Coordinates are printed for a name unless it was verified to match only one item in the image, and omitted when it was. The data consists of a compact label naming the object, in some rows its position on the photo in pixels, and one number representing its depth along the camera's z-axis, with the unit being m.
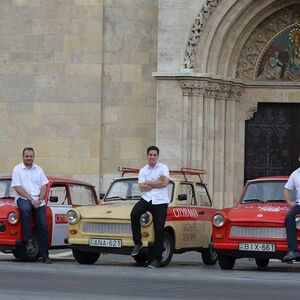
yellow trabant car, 16.92
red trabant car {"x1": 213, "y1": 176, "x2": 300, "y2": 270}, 15.97
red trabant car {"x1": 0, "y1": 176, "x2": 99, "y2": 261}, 17.62
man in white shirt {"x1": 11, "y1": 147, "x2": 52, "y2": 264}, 17.55
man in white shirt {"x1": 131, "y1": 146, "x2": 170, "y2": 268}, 16.56
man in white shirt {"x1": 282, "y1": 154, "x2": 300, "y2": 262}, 15.67
